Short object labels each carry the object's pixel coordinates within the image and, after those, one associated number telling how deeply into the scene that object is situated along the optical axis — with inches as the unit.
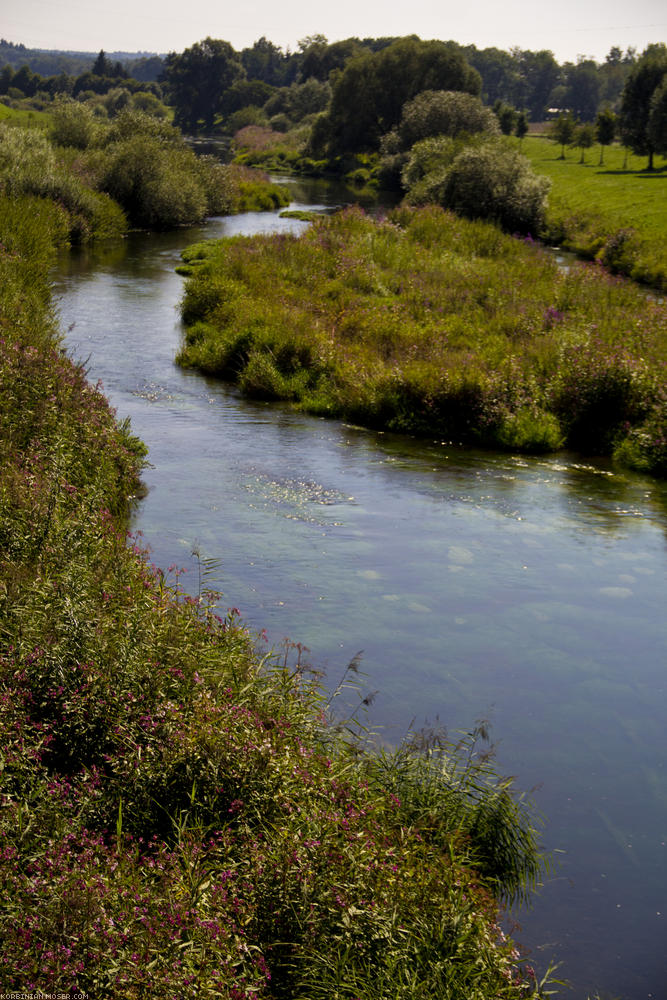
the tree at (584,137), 3385.8
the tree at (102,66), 7490.2
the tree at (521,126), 3833.7
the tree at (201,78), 6515.8
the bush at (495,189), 1555.1
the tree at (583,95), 7736.2
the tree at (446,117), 2566.4
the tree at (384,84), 3383.4
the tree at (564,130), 3570.4
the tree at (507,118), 3986.2
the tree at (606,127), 3161.9
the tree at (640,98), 2824.8
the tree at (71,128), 2005.4
